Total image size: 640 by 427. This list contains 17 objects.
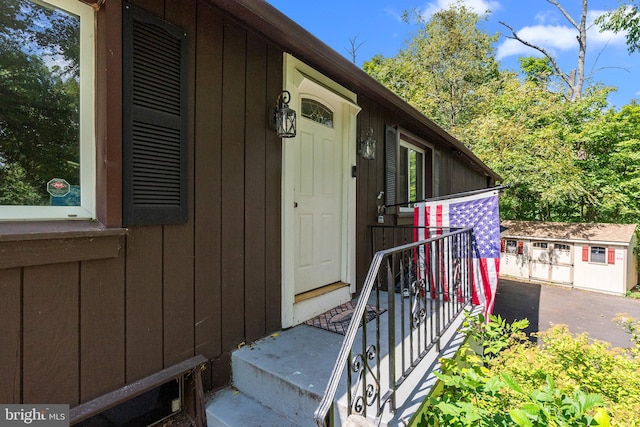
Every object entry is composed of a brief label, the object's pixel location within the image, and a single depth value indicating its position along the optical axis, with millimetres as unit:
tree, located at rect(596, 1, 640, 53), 9633
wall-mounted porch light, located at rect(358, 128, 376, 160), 3672
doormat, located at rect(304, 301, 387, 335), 2670
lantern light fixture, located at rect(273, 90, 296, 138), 2506
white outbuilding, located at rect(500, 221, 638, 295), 10812
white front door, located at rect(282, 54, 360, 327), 2695
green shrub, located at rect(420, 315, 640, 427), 1185
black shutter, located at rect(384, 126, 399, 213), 4227
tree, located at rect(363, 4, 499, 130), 13070
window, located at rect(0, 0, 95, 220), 1439
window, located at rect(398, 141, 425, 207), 4910
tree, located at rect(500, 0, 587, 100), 14375
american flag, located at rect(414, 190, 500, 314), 3416
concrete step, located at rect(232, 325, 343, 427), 1797
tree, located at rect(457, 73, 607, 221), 11276
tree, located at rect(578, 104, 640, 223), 11711
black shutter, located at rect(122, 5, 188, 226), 1706
